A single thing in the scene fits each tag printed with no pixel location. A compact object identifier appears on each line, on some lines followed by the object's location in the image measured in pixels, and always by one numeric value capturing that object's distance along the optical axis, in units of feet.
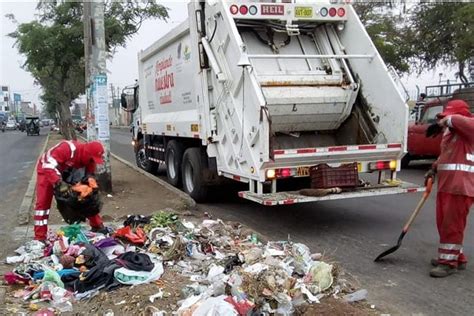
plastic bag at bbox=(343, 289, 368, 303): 13.65
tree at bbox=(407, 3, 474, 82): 56.29
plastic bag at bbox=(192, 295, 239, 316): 11.54
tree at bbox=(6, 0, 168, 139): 67.51
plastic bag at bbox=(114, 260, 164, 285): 13.84
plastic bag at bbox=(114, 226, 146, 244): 17.34
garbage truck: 21.36
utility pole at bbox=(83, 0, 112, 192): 28.09
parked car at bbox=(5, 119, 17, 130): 237.43
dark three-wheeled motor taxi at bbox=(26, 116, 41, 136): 160.56
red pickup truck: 39.27
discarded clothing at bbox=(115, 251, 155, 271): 14.37
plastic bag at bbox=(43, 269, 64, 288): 14.10
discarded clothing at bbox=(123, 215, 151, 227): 19.58
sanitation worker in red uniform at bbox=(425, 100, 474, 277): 16.02
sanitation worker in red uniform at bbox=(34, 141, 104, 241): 17.28
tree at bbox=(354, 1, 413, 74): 67.06
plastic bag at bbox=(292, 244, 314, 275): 14.92
